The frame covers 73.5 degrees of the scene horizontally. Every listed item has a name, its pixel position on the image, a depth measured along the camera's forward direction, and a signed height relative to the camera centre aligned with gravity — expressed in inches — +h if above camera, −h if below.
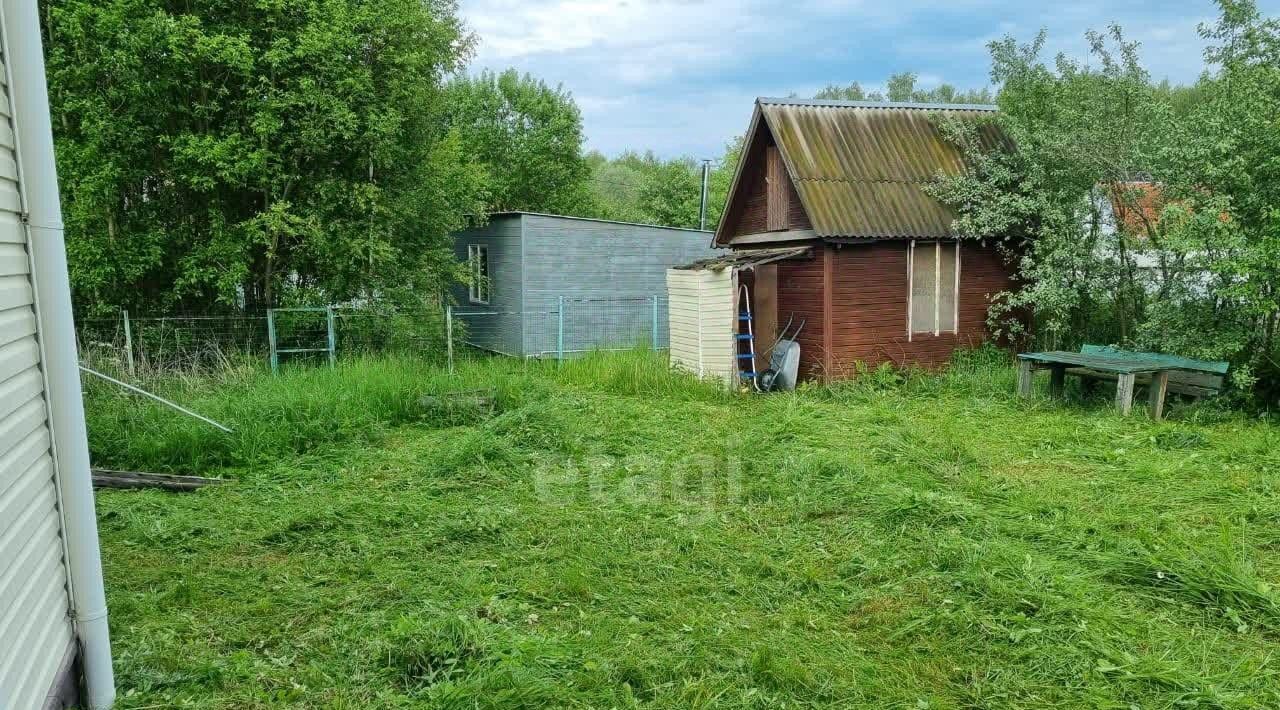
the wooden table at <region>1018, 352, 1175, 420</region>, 359.9 -57.5
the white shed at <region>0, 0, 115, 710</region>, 113.7 -25.1
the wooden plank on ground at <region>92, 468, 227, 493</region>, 282.8 -71.6
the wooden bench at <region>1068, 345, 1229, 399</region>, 360.5 -58.8
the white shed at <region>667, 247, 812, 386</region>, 475.5 -34.2
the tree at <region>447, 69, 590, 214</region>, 1179.9 +162.4
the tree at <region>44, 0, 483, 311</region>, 451.5 +65.4
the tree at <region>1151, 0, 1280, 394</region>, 345.1 +12.7
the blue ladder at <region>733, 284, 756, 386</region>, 493.4 -55.9
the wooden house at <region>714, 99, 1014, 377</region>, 482.3 +1.4
